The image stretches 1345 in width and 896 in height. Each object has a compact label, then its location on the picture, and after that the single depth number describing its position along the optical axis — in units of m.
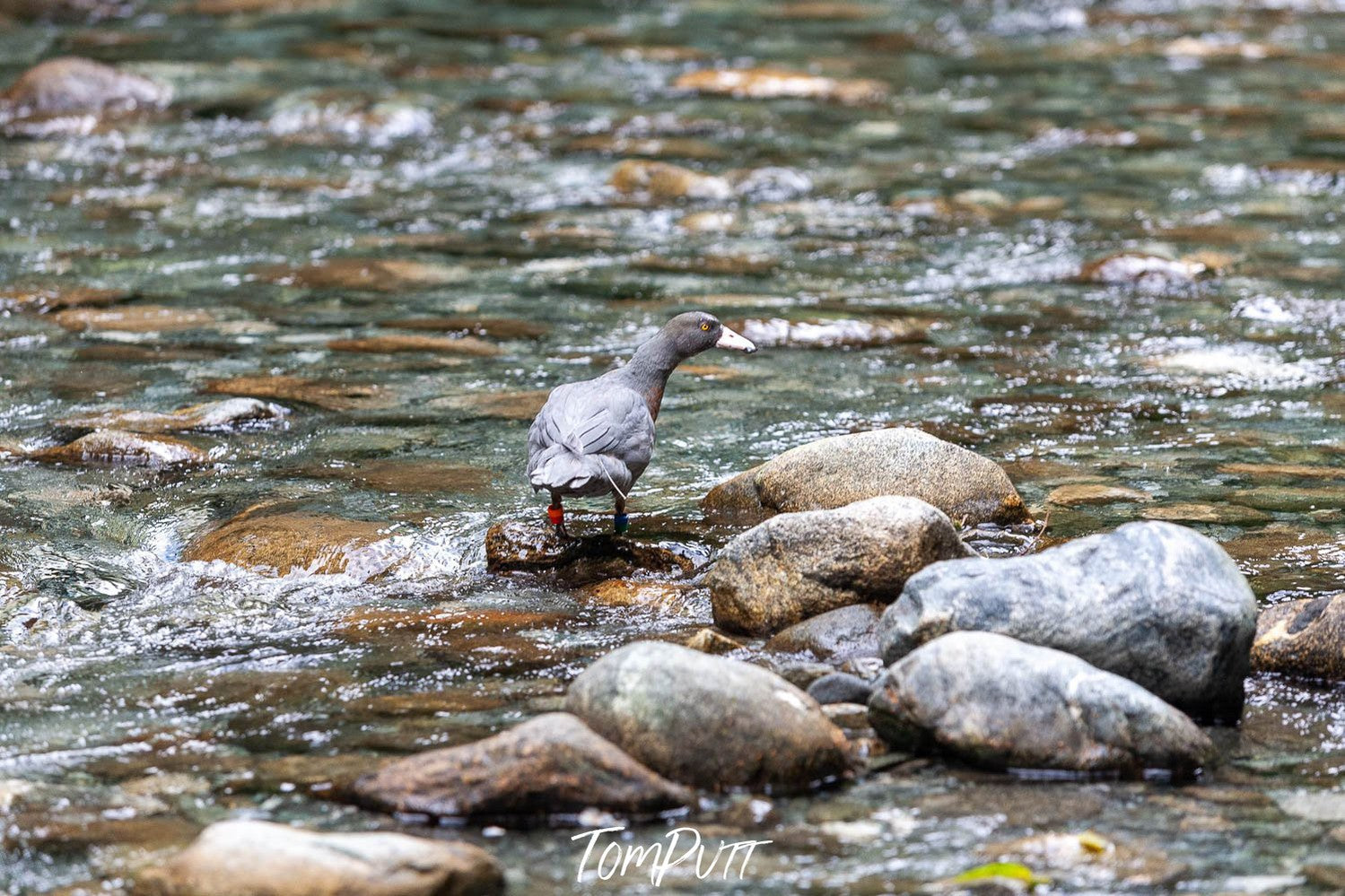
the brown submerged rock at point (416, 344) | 17.44
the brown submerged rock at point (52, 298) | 18.98
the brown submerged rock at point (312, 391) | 15.79
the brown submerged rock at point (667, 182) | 24.17
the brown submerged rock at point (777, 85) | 30.72
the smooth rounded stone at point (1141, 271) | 20.02
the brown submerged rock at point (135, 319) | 18.30
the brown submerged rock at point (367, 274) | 19.95
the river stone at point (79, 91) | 28.80
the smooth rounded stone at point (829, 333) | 17.87
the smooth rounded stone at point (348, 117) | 27.92
